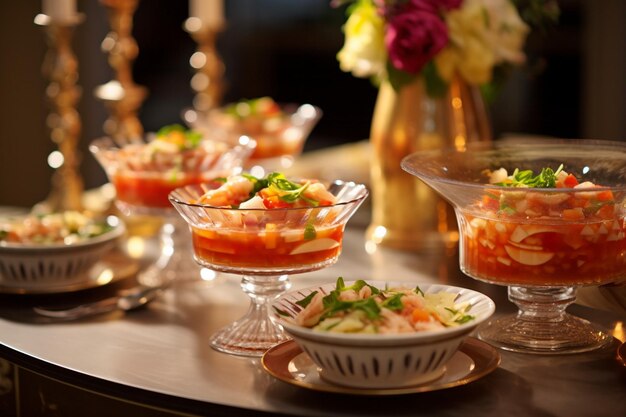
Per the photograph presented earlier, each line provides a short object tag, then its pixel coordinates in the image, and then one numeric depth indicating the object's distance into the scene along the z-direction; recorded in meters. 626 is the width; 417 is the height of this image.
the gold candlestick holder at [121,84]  3.03
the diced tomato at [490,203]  1.76
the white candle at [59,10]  2.77
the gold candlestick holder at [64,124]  2.89
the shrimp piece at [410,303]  1.56
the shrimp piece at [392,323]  1.49
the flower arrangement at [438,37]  2.38
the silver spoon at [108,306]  2.07
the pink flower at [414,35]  2.36
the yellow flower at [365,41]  2.47
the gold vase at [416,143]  2.54
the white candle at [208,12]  3.32
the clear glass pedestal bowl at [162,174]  2.34
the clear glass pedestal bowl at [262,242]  1.77
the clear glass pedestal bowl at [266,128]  3.00
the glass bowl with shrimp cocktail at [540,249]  1.73
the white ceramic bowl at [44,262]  2.19
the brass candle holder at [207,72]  3.44
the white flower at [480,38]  2.42
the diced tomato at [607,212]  1.74
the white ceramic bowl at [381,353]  1.46
